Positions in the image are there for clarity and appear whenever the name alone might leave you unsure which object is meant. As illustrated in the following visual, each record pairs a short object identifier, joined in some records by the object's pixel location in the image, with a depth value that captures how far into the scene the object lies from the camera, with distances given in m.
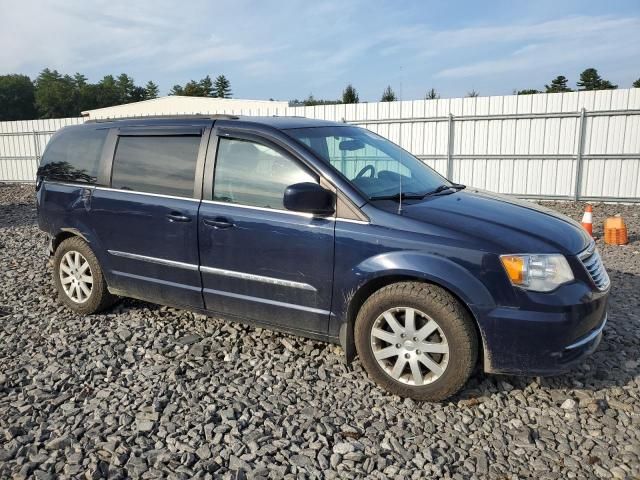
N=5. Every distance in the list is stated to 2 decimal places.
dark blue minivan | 2.94
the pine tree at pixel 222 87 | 94.56
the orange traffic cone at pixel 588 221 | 7.66
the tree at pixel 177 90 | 82.98
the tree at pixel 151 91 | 100.31
